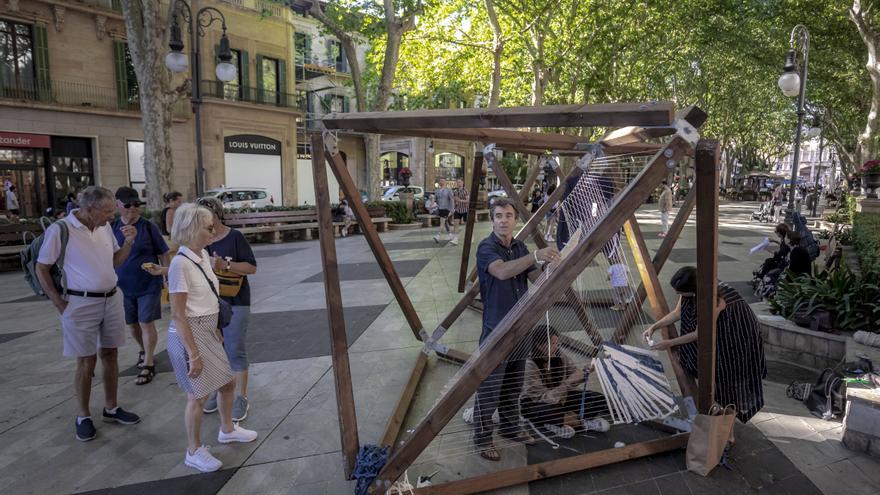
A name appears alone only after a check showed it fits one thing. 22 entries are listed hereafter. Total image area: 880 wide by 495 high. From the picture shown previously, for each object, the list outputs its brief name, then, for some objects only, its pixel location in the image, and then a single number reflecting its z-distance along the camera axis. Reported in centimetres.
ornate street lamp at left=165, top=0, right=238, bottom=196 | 933
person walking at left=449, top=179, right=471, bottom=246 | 1359
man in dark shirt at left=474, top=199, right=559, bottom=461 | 328
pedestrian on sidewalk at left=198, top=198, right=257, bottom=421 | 361
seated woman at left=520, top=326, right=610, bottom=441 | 345
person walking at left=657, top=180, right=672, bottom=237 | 1349
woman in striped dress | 320
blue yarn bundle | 275
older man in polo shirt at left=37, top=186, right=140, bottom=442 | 350
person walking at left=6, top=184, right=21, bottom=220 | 1691
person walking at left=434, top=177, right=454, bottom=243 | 1363
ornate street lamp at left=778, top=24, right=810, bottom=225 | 1085
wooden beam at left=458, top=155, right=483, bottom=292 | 665
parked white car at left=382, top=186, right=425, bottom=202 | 2593
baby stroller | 1995
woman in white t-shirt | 295
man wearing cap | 440
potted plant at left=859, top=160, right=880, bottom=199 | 1149
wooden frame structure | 234
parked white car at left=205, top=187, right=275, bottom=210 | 1898
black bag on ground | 370
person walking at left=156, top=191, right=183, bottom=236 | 598
